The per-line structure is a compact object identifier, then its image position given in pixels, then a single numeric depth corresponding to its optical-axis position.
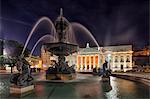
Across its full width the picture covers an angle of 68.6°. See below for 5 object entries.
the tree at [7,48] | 30.44
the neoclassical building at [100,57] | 62.72
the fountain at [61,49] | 10.40
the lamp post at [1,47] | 32.72
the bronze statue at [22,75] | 5.99
